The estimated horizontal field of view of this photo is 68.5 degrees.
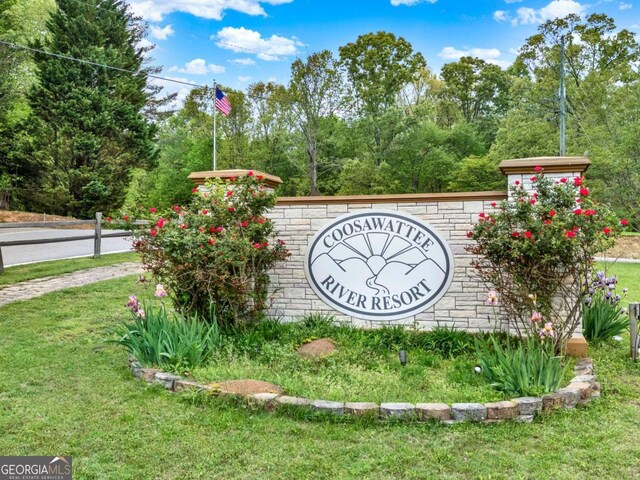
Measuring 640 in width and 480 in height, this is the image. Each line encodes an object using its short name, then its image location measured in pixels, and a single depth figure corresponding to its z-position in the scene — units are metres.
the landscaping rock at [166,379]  3.49
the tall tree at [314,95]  24.30
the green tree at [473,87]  27.36
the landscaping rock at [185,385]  3.34
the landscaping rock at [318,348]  4.17
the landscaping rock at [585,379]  3.40
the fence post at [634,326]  4.20
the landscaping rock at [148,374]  3.63
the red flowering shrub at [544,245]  3.70
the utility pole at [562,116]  15.34
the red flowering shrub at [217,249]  4.29
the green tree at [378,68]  25.11
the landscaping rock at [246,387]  3.23
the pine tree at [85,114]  20.14
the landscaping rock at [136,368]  3.78
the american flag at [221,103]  16.33
